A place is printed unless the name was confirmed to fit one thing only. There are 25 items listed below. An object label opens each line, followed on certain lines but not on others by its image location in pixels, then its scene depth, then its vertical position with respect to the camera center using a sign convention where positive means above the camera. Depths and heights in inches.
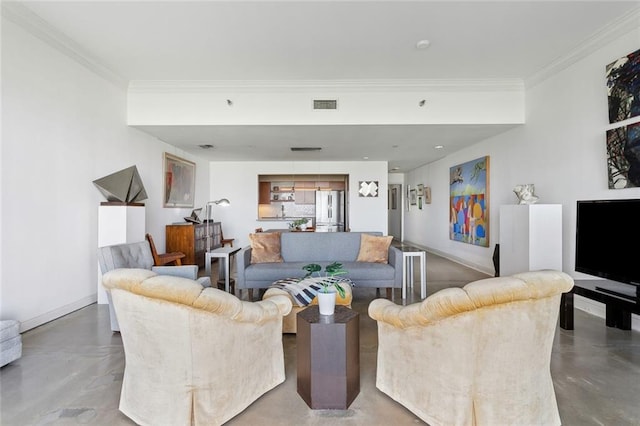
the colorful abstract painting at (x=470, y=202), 218.7 +9.3
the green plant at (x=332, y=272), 75.4 -15.7
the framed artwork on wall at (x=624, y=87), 113.9 +50.2
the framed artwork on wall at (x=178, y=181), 228.5 +25.5
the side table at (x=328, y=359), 68.8 -33.7
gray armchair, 112.6 -19.8
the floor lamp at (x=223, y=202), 190.4 +6.7
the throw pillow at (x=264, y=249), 169.2 -20.4
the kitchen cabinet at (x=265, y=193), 338.0 +22.6
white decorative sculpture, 153.8 +10.4
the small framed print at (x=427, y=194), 325.4 +21.0
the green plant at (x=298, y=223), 254.9 -8.5
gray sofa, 153.8 -27.3
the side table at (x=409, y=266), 155.9 -28.6
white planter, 72.7 -21.5
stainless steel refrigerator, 331.3 +2.4
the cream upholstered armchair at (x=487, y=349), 53.7 -26.3
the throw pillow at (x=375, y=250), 167.7 -20.4
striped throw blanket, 113.0 -29.8
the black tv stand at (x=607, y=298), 103.7 -29.5
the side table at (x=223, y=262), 160.4 -26.8
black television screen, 100.7 -9.1
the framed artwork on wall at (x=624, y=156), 113.2 +23.0
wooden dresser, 225.5 -20.7
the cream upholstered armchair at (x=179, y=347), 57.9 -27.5
